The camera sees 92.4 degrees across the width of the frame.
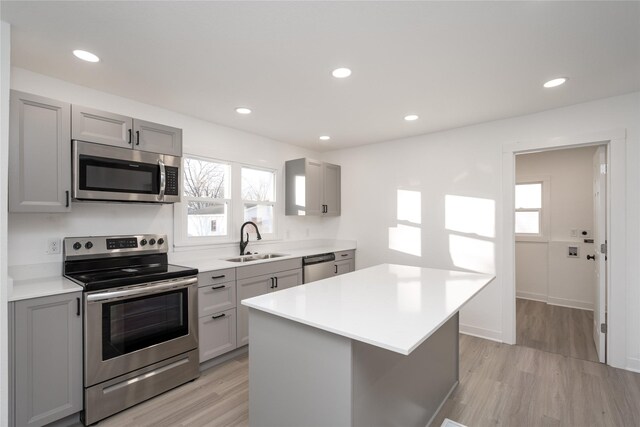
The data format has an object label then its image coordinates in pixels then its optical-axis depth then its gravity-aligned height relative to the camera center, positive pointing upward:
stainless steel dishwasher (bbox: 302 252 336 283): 3.74 -0.70
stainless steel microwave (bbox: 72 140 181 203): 2.25 +0.31
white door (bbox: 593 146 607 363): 2.86 -0.37
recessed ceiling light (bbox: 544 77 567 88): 2.42 +1.05
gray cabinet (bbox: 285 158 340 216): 4.20 +0.36
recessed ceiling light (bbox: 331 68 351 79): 2.27 +1.05
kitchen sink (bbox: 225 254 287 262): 3.40 -0.53
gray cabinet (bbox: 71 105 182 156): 2.25 +0.66
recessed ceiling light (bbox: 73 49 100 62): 2.01 +1.05
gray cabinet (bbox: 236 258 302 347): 3.01 -0.74
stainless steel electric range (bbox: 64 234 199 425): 2.04 -0.80
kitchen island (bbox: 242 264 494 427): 1.34 -0.69
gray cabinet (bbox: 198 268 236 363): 2.70 -0.92
